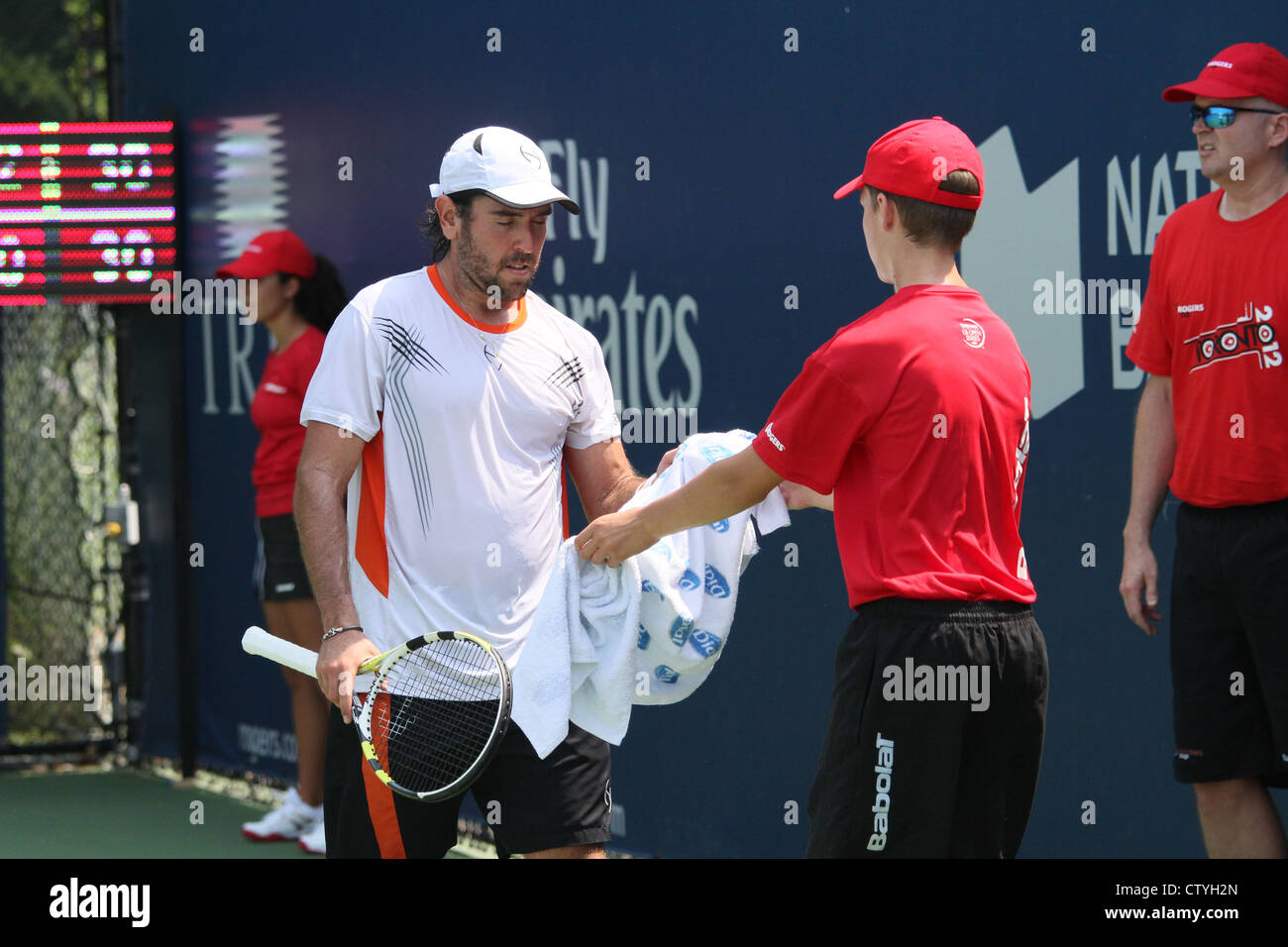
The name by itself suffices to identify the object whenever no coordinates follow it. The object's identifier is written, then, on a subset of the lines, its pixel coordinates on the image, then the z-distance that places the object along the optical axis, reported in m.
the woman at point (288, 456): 11.82
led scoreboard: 13.88
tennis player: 6.88
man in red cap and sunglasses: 7.22
